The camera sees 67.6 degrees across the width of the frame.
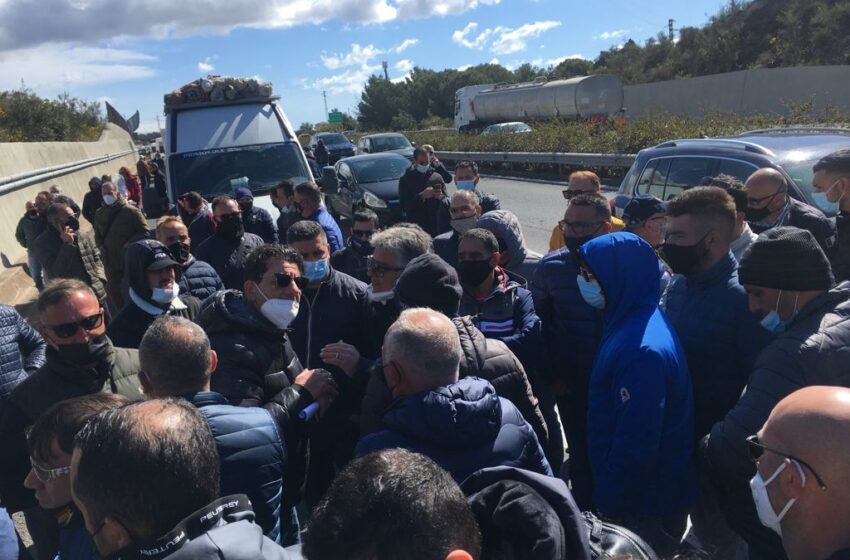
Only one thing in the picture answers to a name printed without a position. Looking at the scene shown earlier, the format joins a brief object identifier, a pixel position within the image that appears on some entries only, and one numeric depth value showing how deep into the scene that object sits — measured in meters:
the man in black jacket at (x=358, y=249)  5.23
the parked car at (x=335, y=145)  28.04
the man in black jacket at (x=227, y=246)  5.60
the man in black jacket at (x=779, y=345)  2.30
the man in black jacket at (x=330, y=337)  3.52
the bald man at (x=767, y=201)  4.83
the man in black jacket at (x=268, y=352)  2.89
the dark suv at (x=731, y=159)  6.16
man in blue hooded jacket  2.55
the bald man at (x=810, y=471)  1.51
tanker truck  34.16
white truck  8.58
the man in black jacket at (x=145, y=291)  3.92
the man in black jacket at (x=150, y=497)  1.60
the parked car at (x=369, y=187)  12.41
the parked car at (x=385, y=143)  24.75
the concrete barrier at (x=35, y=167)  12.36
